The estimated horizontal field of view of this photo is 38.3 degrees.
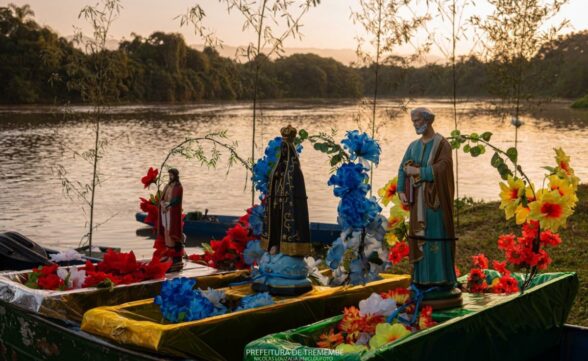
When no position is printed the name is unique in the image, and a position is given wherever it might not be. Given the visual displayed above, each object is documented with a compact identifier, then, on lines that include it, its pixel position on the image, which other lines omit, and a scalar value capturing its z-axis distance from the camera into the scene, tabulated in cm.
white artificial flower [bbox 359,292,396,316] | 583
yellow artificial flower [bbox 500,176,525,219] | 616
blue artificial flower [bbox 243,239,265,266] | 752
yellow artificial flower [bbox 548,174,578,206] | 602
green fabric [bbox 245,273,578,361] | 526
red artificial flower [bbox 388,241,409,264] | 680
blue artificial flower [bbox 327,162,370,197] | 645
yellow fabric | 586
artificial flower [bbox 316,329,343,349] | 562
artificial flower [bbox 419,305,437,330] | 572
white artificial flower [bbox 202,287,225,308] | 678
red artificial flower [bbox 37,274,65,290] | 758
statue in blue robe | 600
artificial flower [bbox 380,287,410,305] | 623
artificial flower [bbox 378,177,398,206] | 663
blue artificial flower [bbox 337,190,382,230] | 641
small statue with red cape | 845
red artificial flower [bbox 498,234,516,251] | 665
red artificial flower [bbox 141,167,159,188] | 869
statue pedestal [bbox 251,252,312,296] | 694
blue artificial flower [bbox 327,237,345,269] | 647
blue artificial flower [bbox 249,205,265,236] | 748
